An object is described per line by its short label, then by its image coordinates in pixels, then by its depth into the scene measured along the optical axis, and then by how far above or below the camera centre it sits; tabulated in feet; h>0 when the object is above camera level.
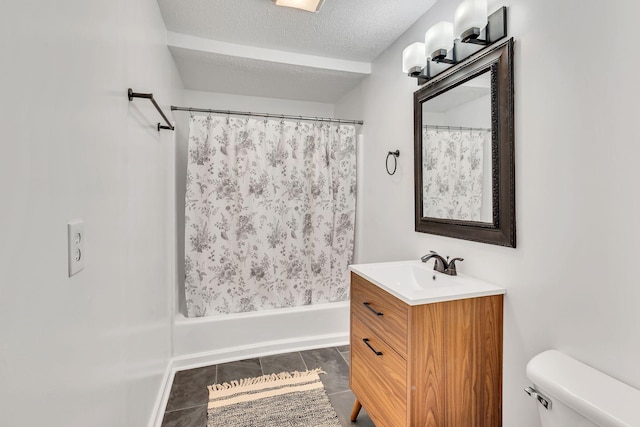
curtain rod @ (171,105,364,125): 7.24 +2.66
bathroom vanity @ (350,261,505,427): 3.80 -1.92
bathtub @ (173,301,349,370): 7.25 -3.10
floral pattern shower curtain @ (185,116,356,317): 7.60 +0.03
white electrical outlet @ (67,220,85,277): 2.39 -0.25
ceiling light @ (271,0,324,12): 5.49 +3.95
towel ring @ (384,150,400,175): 6.95 +1.36
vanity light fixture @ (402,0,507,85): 4.17 +2.75
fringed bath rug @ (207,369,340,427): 5.35 -3.70
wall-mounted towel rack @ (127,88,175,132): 4.00 +1.68
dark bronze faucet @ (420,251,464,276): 4.97 -0.87
